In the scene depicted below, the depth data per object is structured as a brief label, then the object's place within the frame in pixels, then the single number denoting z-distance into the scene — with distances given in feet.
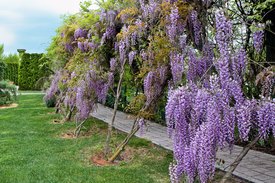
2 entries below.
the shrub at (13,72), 80.74
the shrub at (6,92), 47.35
